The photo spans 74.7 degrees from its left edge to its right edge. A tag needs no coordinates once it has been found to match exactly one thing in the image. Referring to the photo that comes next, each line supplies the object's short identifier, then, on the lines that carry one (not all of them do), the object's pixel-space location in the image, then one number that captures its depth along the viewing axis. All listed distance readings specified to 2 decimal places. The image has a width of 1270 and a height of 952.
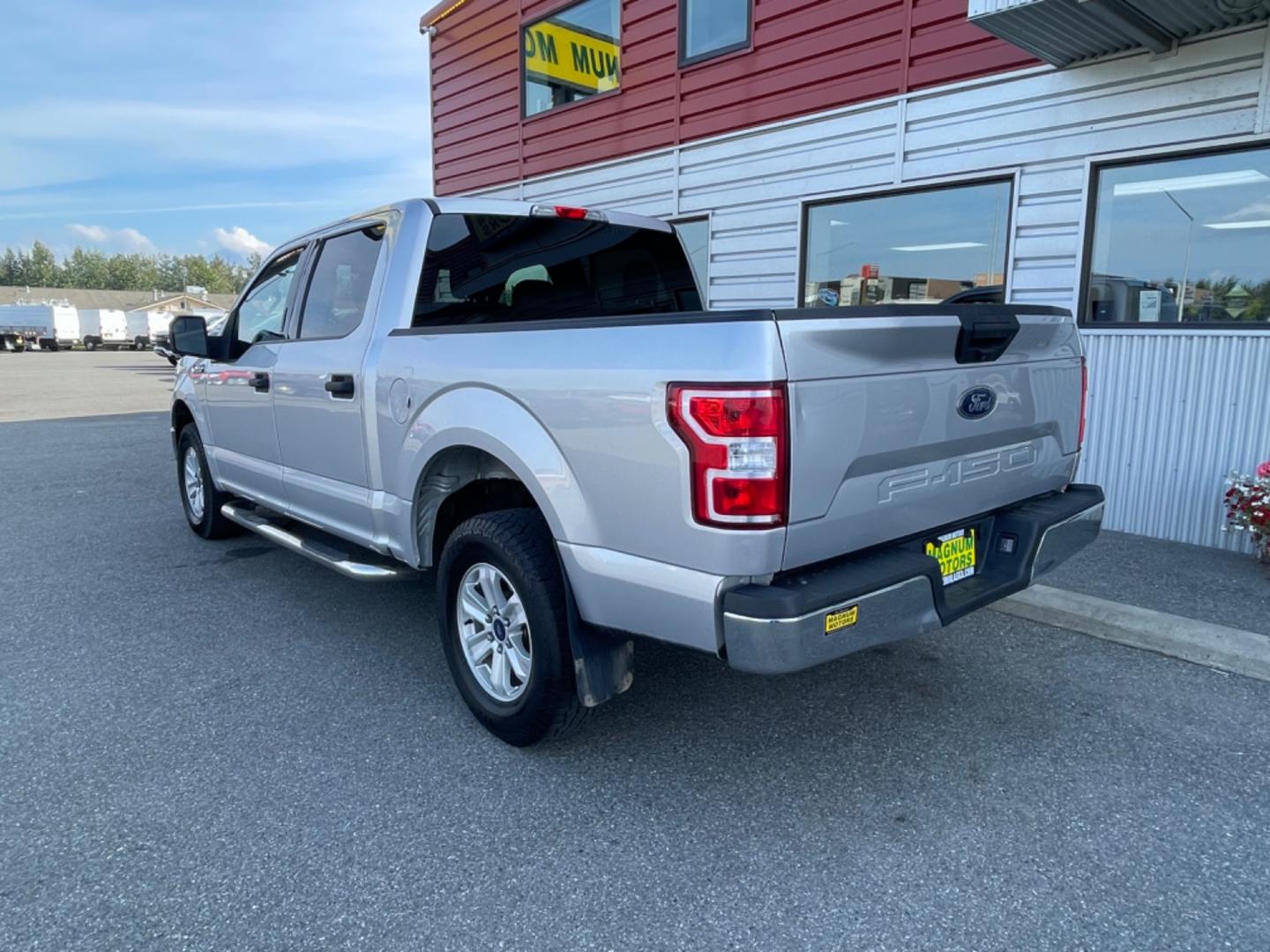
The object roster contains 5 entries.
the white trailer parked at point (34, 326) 43.47
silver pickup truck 2.22
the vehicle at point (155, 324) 50.59
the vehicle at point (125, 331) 48.69
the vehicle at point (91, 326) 47.28
